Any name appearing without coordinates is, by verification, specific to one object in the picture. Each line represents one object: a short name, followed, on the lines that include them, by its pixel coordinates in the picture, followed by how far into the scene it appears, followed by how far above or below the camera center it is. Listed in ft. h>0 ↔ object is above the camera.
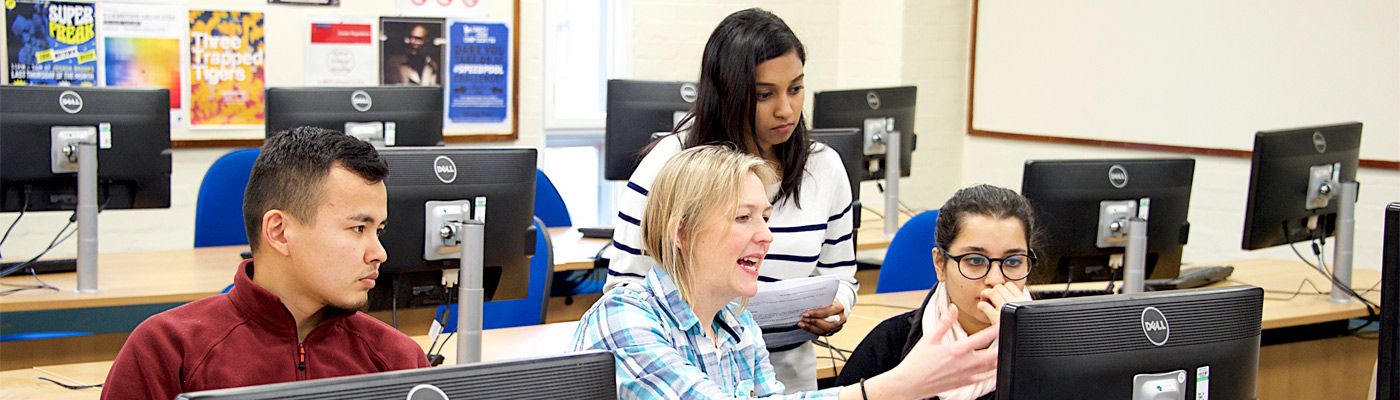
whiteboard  15.38 +0.43
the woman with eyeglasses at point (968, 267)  7.43 -0.96
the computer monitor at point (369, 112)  11.12 -0.28
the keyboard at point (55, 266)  11.04 -1.62
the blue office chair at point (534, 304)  10.66 -1.75
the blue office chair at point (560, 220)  13.07 -1.41
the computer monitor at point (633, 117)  12.62 -0.28
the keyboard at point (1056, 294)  10.16 -1.53
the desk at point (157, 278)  10.15 -1.66
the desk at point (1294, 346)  10.34 -2.09
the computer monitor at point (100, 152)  10.14 -0.56
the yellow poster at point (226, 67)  16.42 +0.10
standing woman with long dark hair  7.78 -0.25
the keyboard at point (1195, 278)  11.69 -1.58
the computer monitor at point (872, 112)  13.83 -0.19
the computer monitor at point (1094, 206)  10.10 -0.80
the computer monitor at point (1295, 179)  11.11 -0.62
